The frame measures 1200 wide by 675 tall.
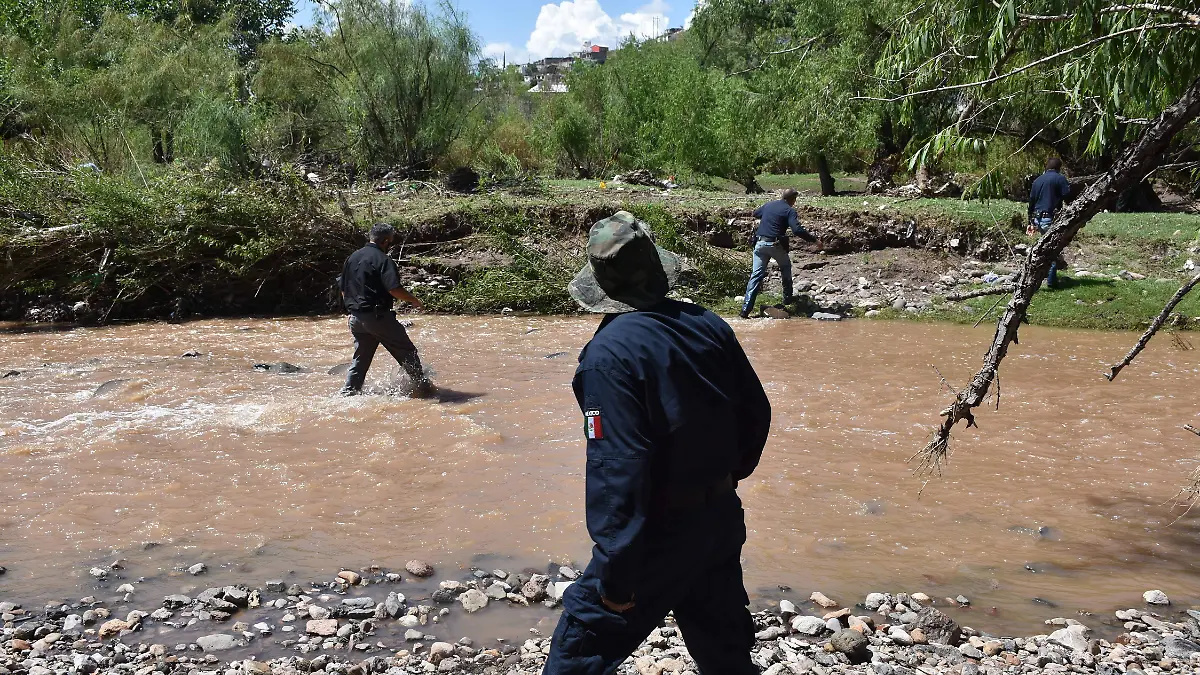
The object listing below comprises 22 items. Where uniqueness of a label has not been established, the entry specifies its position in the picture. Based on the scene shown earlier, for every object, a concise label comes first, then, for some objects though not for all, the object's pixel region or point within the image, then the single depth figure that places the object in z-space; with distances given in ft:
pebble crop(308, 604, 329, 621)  15.35
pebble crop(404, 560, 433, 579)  17.30
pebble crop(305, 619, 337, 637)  14.76
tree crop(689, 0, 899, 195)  62.69
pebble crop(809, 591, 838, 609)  15.92
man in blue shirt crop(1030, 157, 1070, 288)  43.50
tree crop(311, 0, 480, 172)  75.00
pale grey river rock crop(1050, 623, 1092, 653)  14.03
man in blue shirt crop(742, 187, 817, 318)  43.98
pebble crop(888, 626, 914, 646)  14.32
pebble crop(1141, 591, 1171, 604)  16.25
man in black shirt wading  28.07
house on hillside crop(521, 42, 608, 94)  115.96
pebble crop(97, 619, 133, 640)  14.74
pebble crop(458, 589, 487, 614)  15.85
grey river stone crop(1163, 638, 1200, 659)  13.83
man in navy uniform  8.55
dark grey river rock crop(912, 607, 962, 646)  14.32
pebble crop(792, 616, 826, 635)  14.71
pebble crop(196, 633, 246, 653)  14.29
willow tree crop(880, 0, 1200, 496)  13.08
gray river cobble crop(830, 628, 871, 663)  13.58
